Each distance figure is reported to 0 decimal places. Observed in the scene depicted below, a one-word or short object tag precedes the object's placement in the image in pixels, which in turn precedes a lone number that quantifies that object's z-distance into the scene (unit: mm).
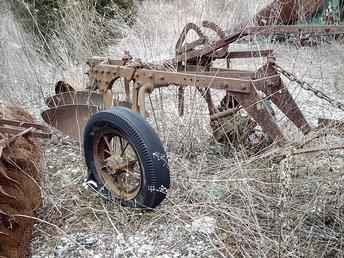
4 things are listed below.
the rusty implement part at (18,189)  2166
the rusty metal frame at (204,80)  2723
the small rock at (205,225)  2453
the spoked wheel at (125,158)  2408
